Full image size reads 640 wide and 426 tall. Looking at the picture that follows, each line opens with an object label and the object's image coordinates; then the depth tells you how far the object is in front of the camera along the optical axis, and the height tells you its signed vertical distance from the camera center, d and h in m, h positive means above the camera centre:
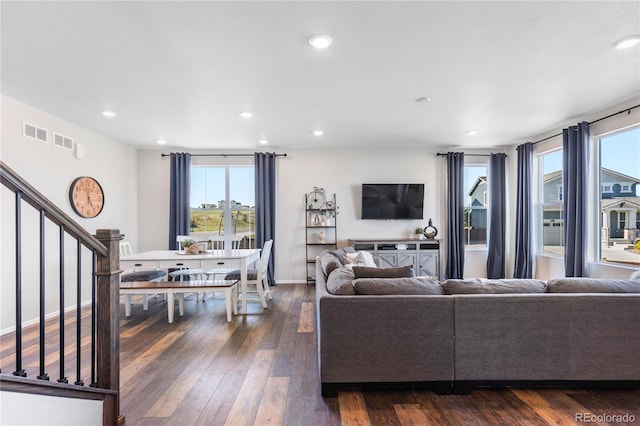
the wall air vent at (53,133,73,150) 4.25 +0.96
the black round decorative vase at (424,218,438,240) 6.10 -0.35
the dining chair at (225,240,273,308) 4.48 -0.84
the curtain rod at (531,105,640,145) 3.80 +1.16
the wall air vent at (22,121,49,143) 3.81 +0.97
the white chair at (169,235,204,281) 4.94 -0.90
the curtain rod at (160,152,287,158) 6.23 +1.09
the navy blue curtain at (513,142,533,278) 5.54 -0.06
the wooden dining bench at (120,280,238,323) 3.89 -0.87
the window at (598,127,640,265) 3.96 +0.18
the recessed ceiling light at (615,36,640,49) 2.48 +1.28
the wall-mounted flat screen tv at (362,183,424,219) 6.24 +0.25
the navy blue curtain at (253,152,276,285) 6.06 +0.26
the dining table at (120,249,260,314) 4.07 -0.59
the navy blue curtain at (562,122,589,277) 4.32 +0.21
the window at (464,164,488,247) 6.41 +0.06
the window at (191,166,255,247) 6.32 +0.22
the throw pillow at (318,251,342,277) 3.11 -0.52
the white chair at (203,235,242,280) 4.80 -0.52
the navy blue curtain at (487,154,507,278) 6.16 -0.11
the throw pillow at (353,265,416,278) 2.68 -0.48
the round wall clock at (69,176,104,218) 4.56 +0.25
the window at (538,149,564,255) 5.25 +0.12
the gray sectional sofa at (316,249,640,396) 2.22 -0.85
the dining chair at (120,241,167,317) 4.23 -0.87
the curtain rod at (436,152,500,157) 6.29 +1.08
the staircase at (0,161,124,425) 1.37 -0.67
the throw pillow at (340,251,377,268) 4.30 -0.61
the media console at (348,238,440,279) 5.88 -0.69
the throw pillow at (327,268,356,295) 2.35 -0.51
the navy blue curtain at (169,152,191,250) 6.00 +0.27
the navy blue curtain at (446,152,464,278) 6.09 -0.05
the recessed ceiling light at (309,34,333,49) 2.41 +1.27
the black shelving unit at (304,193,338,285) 6.22 -0.30
